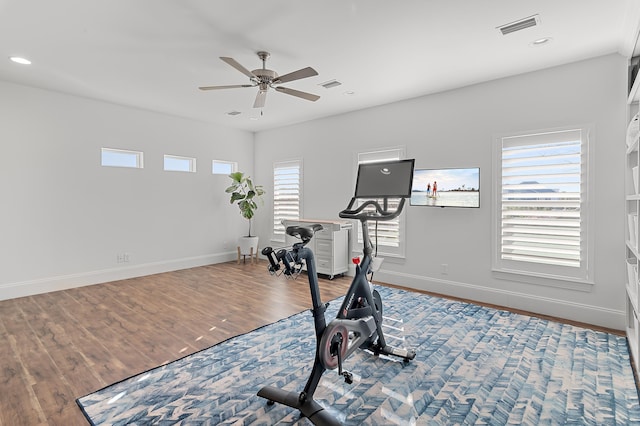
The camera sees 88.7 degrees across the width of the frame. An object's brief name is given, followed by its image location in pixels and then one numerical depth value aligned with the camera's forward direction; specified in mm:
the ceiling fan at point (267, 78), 3002
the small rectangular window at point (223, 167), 6668
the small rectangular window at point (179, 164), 5945
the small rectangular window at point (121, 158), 5168
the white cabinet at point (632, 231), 2496
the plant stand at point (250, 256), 6609
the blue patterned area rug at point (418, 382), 1952
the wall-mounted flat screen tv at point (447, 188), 4116
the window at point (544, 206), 3422
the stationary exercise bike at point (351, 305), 1948
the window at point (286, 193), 6395
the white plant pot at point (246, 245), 6641
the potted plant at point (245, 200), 6523
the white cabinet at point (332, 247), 5274
